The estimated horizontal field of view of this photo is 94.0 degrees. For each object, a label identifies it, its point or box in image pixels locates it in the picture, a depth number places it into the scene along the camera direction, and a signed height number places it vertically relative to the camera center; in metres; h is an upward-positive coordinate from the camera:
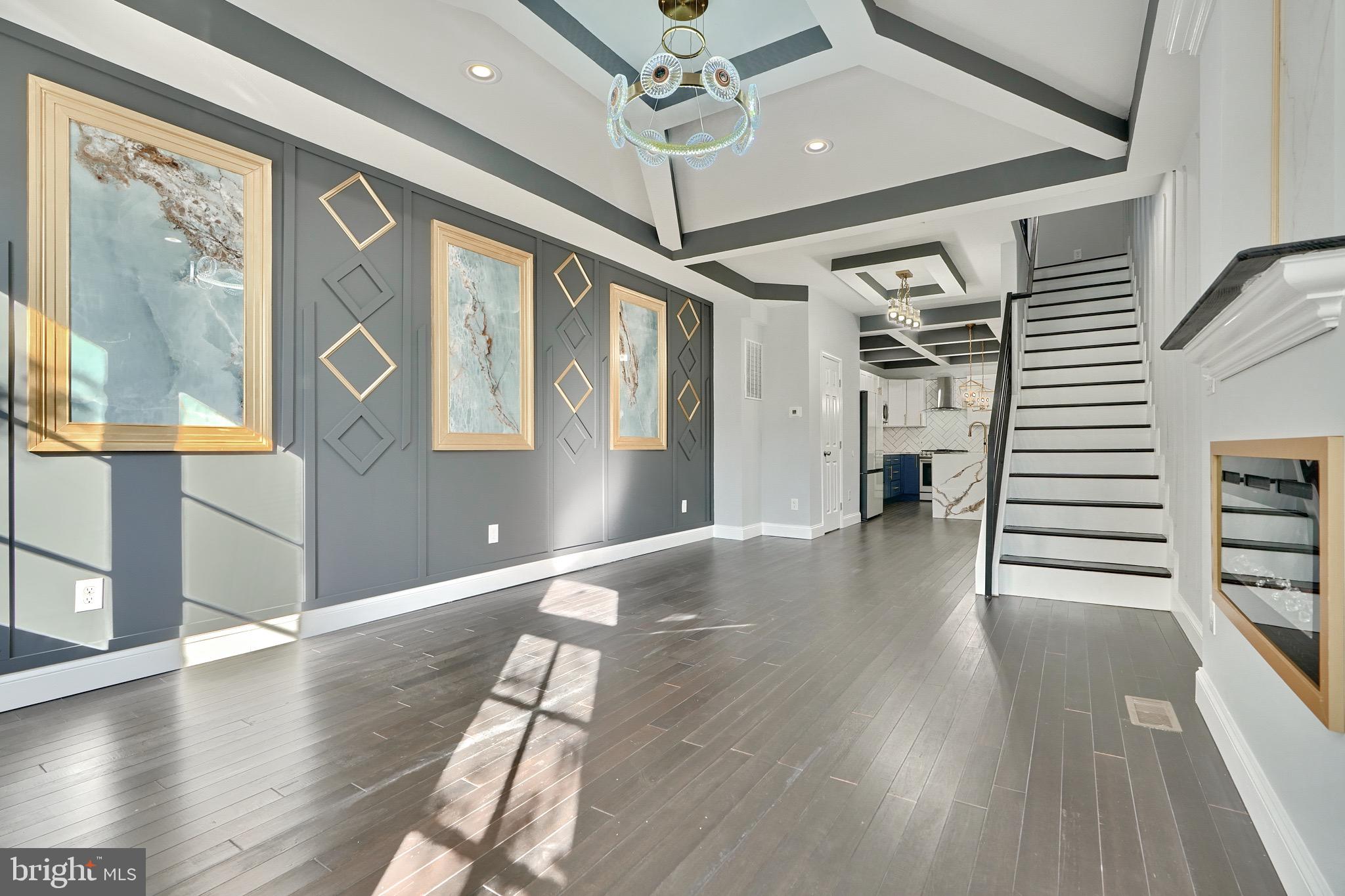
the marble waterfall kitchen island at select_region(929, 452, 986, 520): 8.92 -0.51
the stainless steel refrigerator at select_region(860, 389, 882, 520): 8.96 -0.15
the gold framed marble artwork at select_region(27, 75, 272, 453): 2.51 +0.74
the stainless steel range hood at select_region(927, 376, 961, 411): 12.65 +1.11
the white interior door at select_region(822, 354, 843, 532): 7.48 +0.07
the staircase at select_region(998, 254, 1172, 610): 4.15 -0.15
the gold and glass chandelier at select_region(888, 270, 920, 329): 6.62 +1.51
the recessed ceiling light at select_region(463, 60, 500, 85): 3.22 +1.98
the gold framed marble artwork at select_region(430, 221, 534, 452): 4.06 +0.74
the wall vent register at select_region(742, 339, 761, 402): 7.12 +0.94
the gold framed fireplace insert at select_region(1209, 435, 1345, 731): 1.18 -0.26
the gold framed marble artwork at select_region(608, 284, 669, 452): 5.66 +0.74
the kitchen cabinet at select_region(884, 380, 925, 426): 13.20 +1.02
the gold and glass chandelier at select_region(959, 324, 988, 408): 10.94 +1.09
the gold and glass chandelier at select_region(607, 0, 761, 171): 2.55 +1.52
